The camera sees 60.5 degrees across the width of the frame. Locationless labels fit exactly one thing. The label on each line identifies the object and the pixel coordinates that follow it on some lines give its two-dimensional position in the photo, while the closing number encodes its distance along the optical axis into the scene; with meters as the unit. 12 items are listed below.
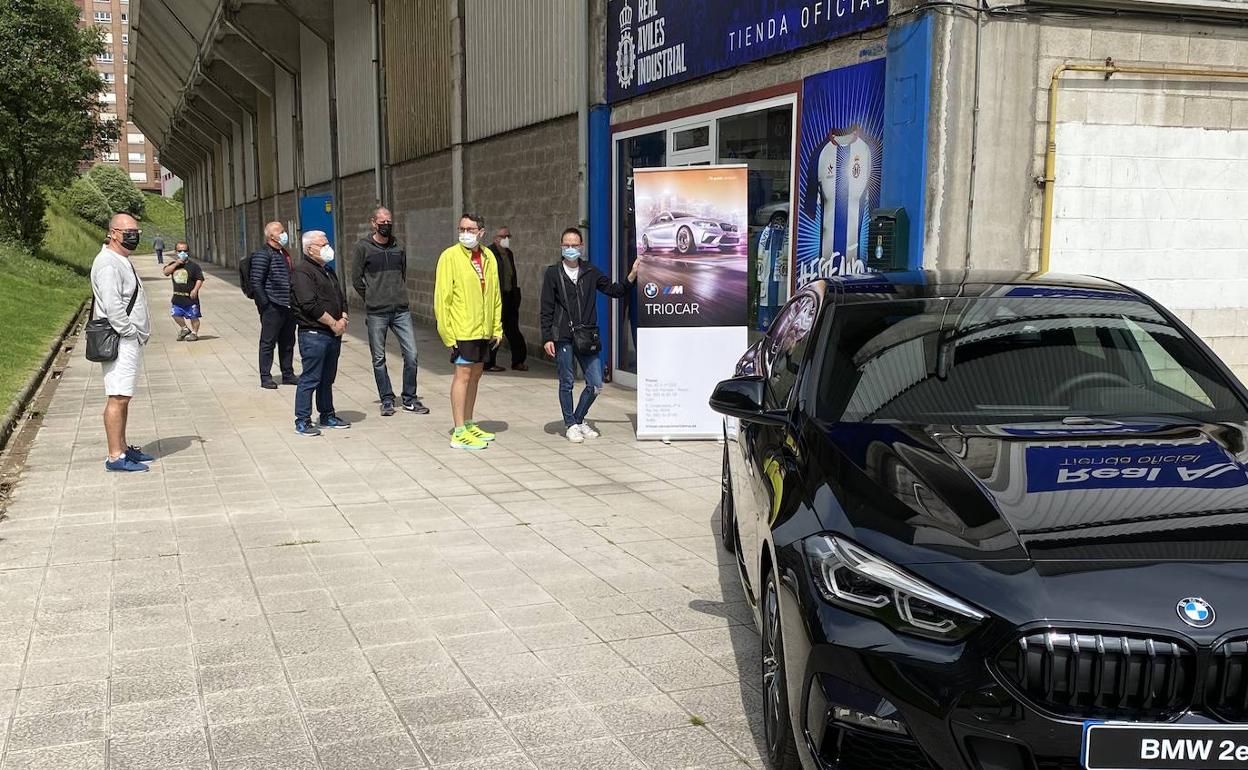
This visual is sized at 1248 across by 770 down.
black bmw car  2.41
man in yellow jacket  8.80
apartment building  116.38
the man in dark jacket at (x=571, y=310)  9.16
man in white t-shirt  7.55
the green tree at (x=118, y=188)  83.44
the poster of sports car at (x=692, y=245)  8.97
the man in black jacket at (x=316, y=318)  9.42
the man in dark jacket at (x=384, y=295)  10.77
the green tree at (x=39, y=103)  30.30
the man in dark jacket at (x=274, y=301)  13.02
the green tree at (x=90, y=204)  67.56
